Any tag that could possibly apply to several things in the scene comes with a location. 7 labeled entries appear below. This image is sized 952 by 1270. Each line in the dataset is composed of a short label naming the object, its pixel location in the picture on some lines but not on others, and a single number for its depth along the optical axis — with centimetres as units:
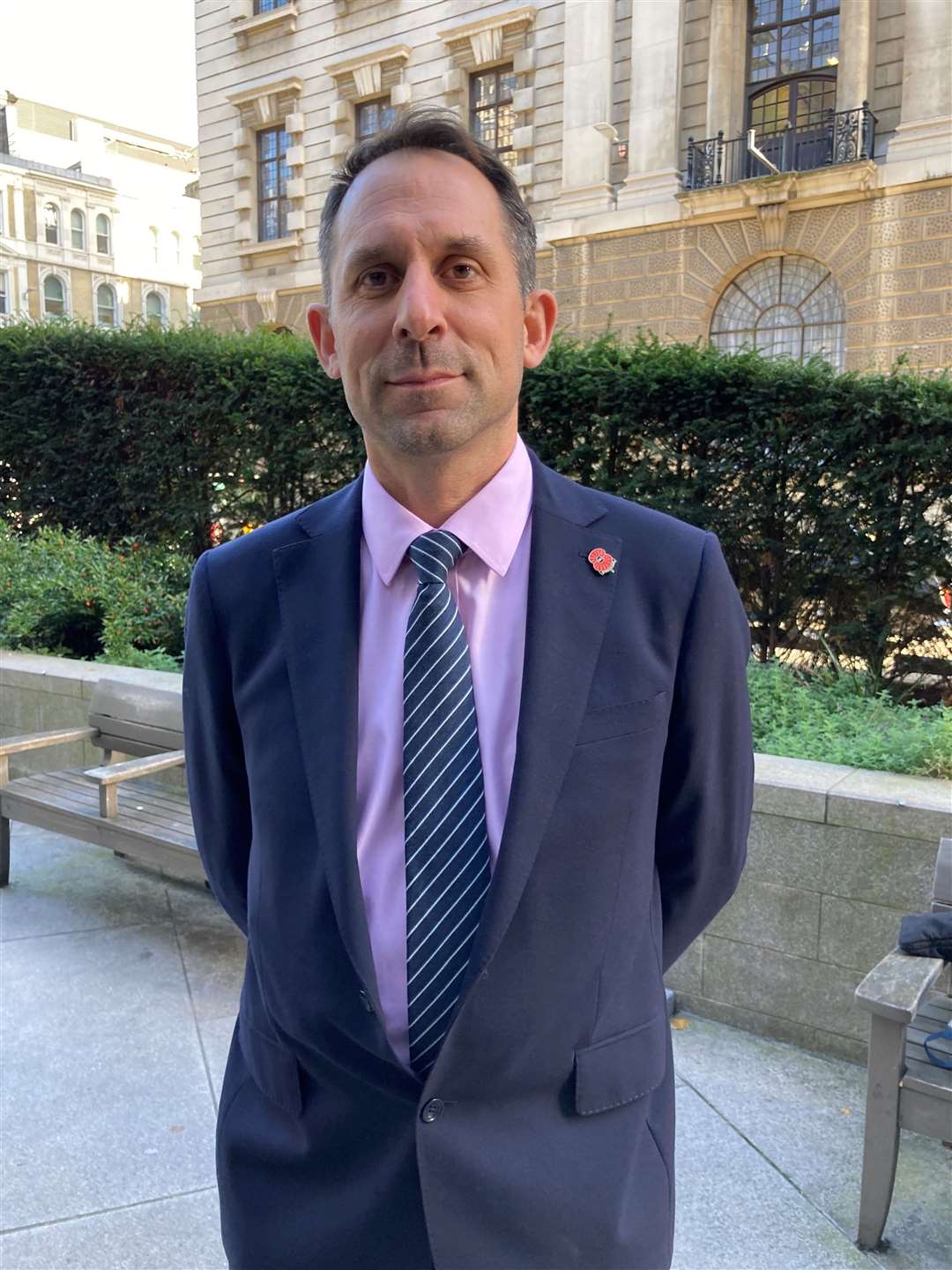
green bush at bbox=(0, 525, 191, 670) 722
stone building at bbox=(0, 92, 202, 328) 6419
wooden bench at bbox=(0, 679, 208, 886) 459
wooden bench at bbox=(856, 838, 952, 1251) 270
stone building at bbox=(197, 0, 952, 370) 1834
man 139
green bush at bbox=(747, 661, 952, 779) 397
